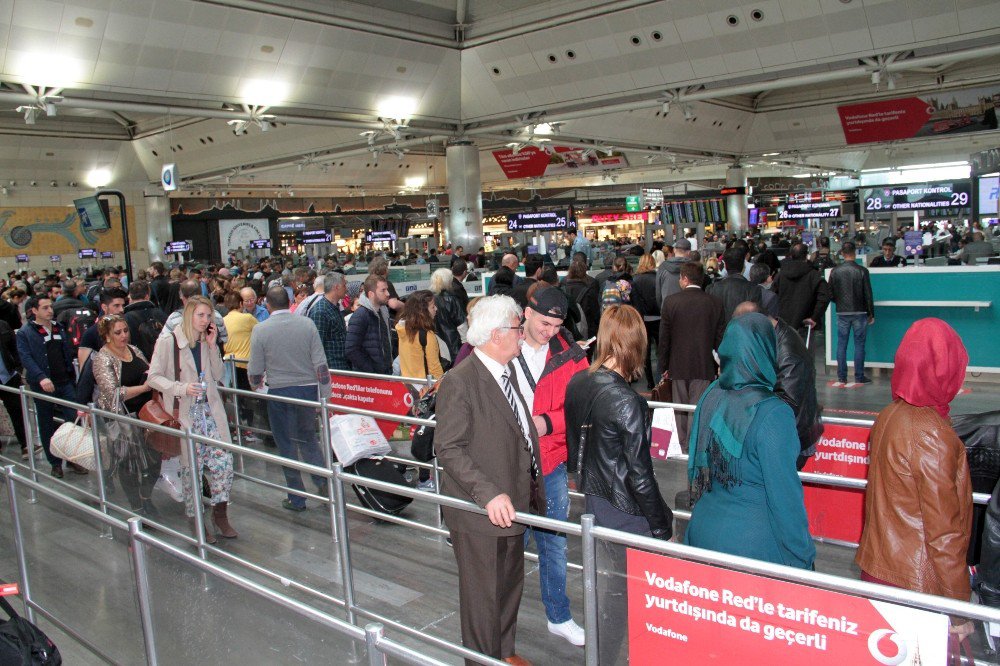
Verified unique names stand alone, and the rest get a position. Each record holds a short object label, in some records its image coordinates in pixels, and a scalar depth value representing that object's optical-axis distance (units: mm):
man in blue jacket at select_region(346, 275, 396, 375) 6723
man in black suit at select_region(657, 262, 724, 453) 6461
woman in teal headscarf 2553
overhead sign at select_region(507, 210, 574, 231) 25797
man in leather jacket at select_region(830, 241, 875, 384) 9312
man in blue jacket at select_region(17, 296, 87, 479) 7434
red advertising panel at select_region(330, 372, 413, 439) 6078
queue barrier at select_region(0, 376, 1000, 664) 1847
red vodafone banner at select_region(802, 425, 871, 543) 4094
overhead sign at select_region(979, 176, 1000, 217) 19189
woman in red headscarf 2686
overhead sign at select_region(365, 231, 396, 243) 37406
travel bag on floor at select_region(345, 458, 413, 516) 5535
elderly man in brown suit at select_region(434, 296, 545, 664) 2943
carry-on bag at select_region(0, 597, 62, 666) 2711
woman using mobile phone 5164
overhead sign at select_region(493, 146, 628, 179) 31125
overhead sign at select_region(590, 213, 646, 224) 42281
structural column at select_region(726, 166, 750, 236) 34000
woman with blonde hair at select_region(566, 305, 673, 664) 3012
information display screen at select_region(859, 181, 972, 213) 24859
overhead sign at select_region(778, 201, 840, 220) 31531
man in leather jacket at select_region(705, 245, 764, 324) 7172
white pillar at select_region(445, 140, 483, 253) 21844
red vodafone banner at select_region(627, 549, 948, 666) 1854
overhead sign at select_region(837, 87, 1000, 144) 22369
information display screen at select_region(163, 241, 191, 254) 30922
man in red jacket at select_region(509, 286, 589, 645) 3559
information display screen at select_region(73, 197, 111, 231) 12906
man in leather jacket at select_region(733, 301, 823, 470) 3754
